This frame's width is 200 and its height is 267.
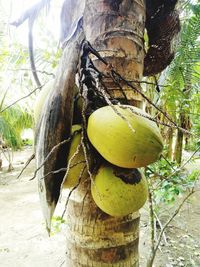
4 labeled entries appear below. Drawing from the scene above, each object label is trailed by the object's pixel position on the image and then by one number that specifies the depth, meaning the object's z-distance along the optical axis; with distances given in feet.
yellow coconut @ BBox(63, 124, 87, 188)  2.10
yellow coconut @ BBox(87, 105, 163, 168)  1.90
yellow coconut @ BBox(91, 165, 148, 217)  2.03
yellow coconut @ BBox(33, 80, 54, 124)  2.41
